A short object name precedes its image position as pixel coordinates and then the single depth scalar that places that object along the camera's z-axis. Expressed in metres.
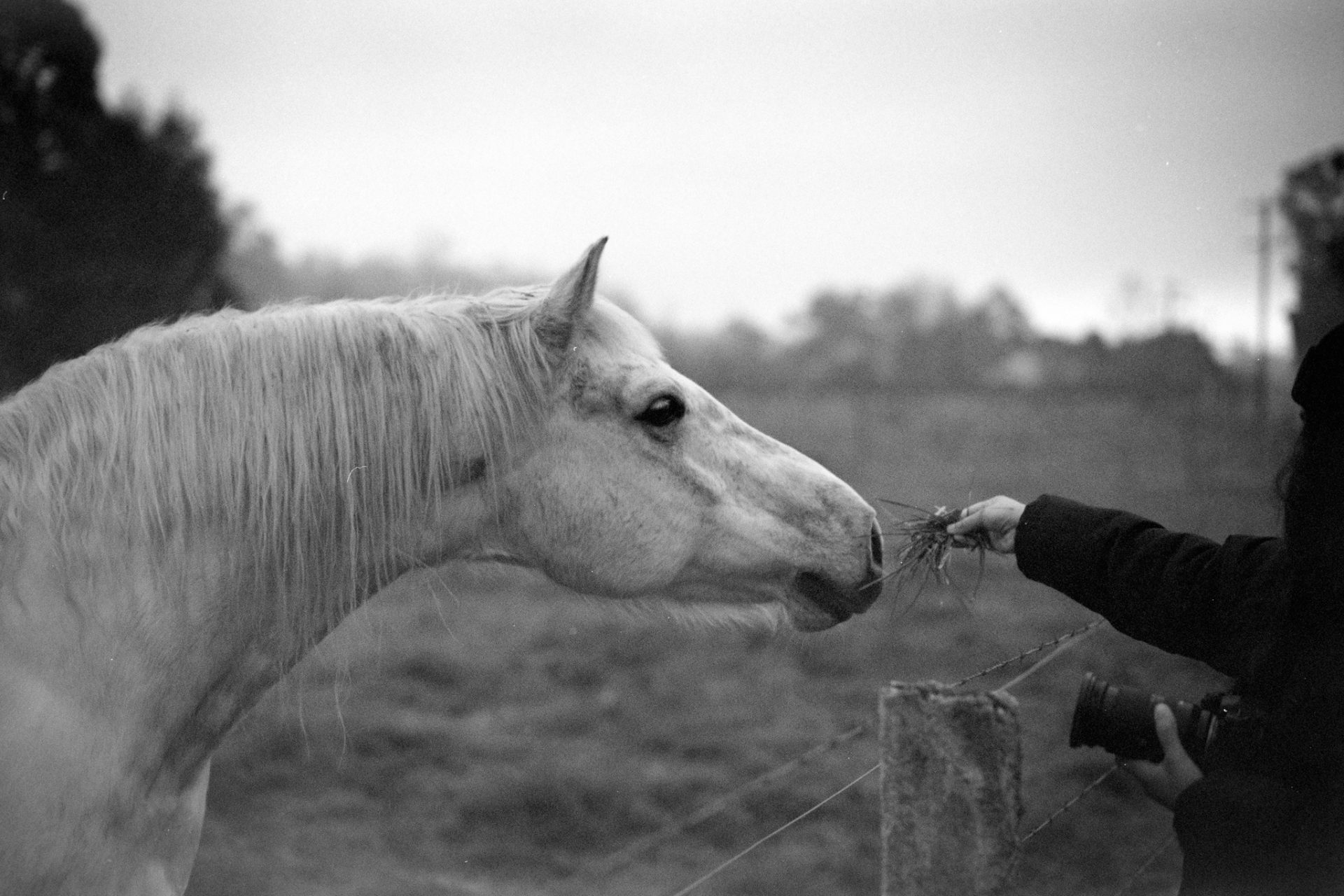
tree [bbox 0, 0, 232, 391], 11.57
